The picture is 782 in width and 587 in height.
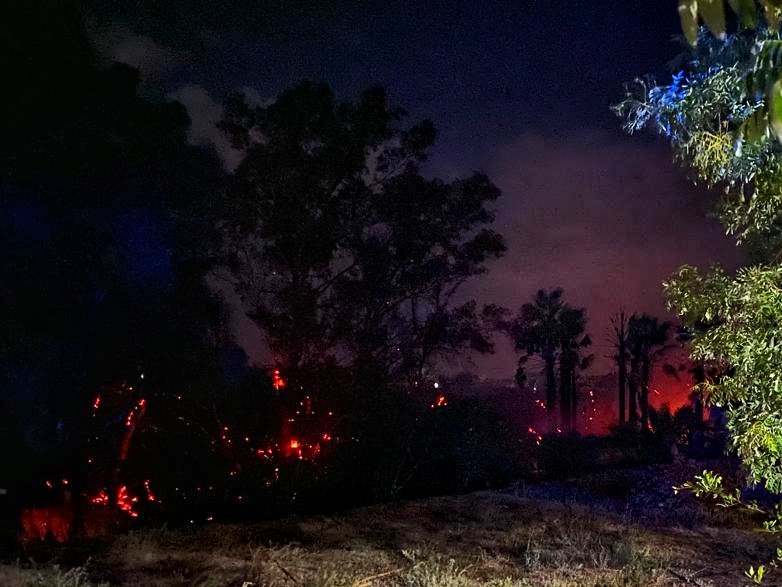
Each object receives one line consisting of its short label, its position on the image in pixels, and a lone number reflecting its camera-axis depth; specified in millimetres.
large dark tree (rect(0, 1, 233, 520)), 11656
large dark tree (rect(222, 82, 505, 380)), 16484
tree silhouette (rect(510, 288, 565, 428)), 36688
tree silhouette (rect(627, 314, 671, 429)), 37719
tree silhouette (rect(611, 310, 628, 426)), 37938
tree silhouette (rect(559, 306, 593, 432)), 37656
